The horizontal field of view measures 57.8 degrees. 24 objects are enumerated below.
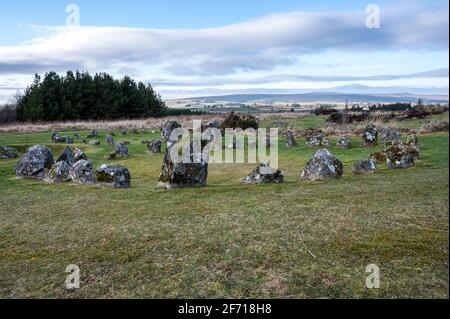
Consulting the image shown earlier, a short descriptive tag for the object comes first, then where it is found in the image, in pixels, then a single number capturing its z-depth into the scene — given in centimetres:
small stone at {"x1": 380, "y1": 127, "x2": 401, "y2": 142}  2314
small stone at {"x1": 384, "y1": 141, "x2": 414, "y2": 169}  1430
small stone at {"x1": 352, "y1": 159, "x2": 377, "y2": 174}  1377
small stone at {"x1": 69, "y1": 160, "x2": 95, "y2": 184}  1377
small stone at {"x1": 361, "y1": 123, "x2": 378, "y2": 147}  2247
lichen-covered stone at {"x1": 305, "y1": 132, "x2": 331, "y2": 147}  2375
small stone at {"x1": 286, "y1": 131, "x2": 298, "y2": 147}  2448
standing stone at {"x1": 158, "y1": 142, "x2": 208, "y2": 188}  1244
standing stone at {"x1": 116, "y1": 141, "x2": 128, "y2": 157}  2268
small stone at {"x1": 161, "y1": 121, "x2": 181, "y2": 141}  2794
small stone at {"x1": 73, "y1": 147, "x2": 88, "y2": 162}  1873
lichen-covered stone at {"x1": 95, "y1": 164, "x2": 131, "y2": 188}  1300
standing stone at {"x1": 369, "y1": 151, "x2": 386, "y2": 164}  1574
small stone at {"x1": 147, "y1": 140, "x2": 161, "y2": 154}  2422
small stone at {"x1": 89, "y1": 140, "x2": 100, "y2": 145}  2824
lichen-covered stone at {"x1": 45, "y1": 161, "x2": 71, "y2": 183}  1458
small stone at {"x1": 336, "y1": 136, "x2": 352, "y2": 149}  2244
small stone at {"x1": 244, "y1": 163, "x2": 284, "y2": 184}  1266
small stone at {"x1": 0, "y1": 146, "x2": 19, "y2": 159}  2221
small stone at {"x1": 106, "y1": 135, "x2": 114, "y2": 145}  2882
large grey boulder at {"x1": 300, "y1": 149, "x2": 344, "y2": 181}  1275
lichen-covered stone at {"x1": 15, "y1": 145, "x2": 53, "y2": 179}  1568
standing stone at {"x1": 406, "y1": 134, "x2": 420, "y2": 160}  1491
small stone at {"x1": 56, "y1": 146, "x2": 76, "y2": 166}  1718
